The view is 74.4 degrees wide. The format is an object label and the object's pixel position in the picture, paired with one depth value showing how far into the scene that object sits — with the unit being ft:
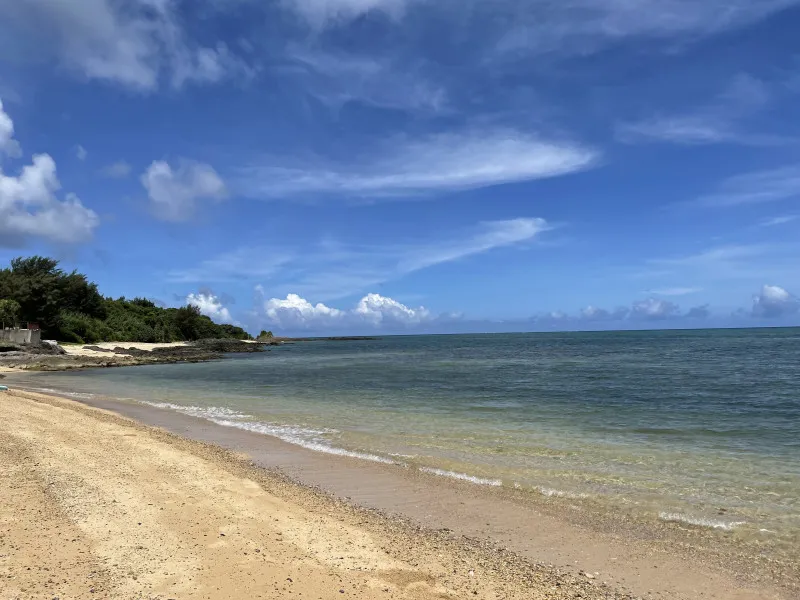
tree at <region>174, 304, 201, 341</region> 353.10
